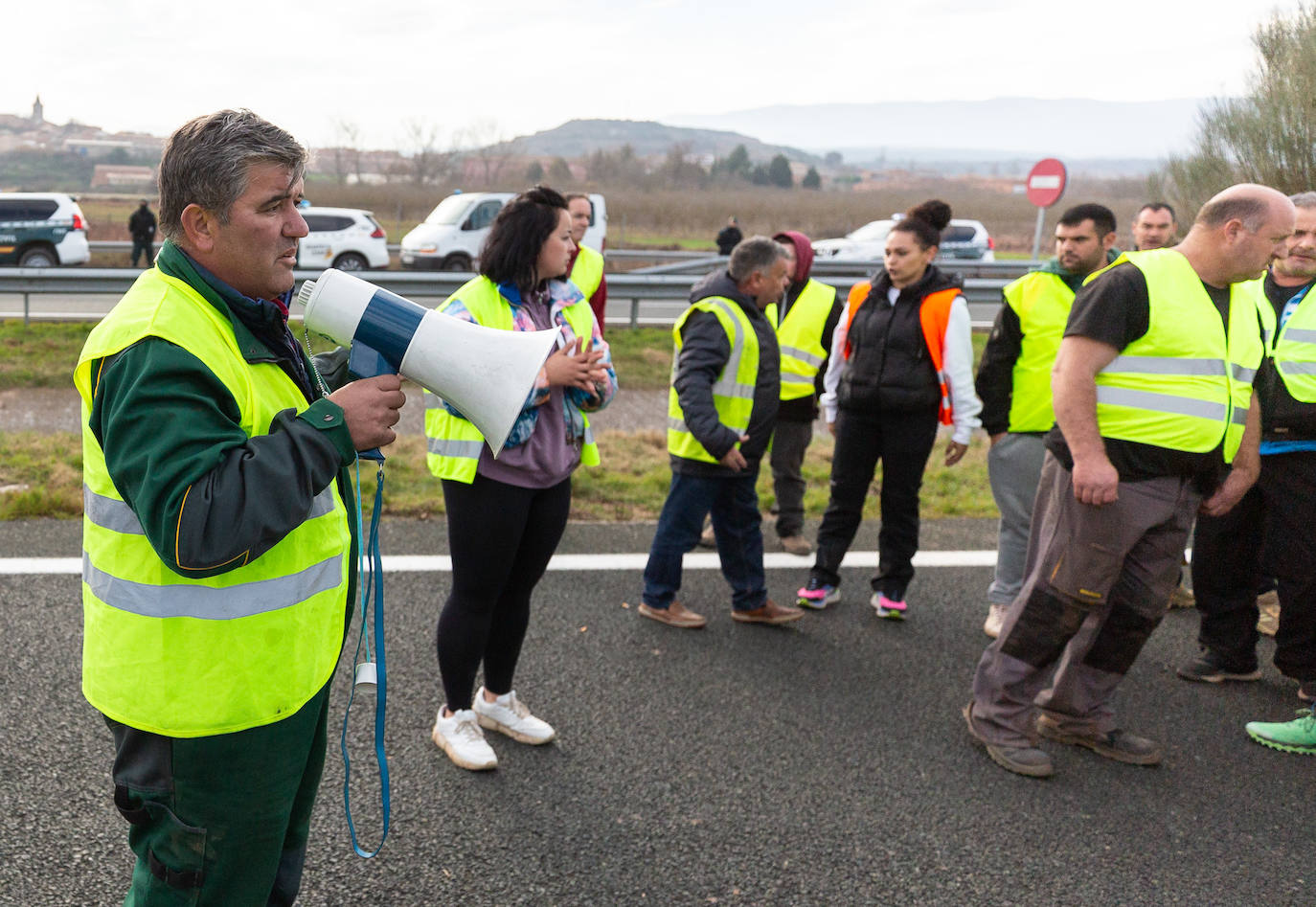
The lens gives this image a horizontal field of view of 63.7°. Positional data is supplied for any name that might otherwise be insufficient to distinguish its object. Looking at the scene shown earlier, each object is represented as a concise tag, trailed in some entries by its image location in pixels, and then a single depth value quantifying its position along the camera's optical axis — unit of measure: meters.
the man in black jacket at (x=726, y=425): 4.54
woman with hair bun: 4.88
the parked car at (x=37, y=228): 20.05
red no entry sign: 17.53
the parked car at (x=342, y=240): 20.48
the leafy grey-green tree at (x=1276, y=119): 6.94
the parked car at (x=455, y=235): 20.53
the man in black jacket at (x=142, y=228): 20.77
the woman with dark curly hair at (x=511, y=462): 3.34
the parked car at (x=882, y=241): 24.09
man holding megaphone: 1.71
